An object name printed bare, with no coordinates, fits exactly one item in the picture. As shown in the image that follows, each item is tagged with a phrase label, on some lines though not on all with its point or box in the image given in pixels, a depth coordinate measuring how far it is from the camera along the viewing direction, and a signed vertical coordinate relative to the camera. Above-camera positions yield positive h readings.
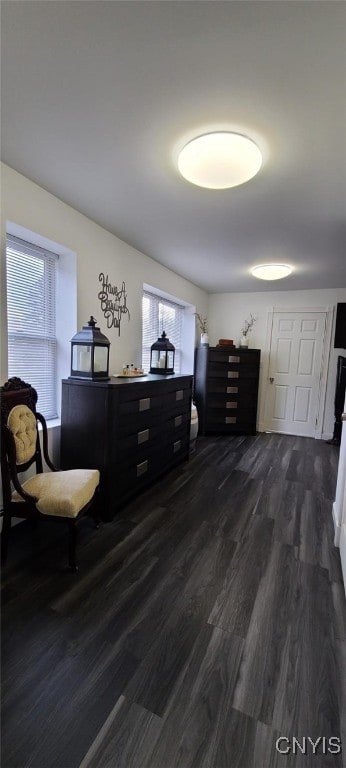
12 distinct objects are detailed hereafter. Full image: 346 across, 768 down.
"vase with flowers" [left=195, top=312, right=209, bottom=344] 5.17 +0.54
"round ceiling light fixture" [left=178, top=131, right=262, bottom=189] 1.55 +1.02
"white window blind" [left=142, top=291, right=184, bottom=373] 4.04 +0.49
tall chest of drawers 4.99 -0.44
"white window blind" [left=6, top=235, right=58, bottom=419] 2.28 +0.24
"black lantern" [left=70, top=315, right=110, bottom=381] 2.38 +0.00
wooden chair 1.80 -0.80
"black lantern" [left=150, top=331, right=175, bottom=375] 3.54 +0.01
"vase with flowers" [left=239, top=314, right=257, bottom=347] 5.46 +0.58
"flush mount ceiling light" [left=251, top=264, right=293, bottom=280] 3.49 +1.02
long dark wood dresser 2.30 -0.60
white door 5.14 -0.15
